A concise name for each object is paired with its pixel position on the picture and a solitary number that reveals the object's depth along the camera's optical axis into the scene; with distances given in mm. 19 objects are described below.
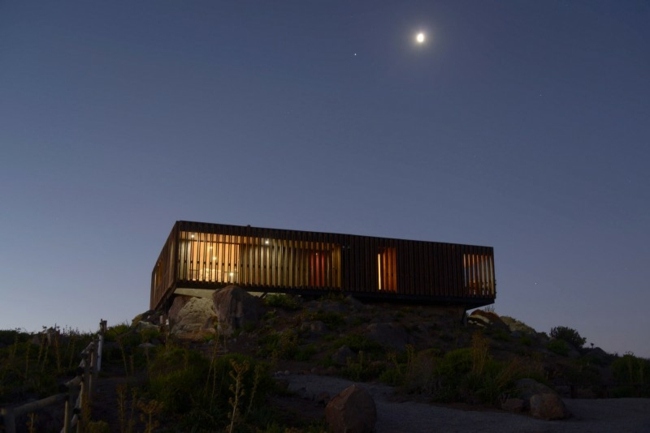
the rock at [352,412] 9031
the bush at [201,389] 8781
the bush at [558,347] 23938
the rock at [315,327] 21344
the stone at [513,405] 11070
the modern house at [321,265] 26625
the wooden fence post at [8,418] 4258
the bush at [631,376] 15586
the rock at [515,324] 36156
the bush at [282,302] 25078
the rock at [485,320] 28889
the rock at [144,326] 22572
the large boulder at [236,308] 22969
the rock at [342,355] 17225
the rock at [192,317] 23933
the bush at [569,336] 29266
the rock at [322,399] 10867
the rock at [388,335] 20156
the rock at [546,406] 10633
